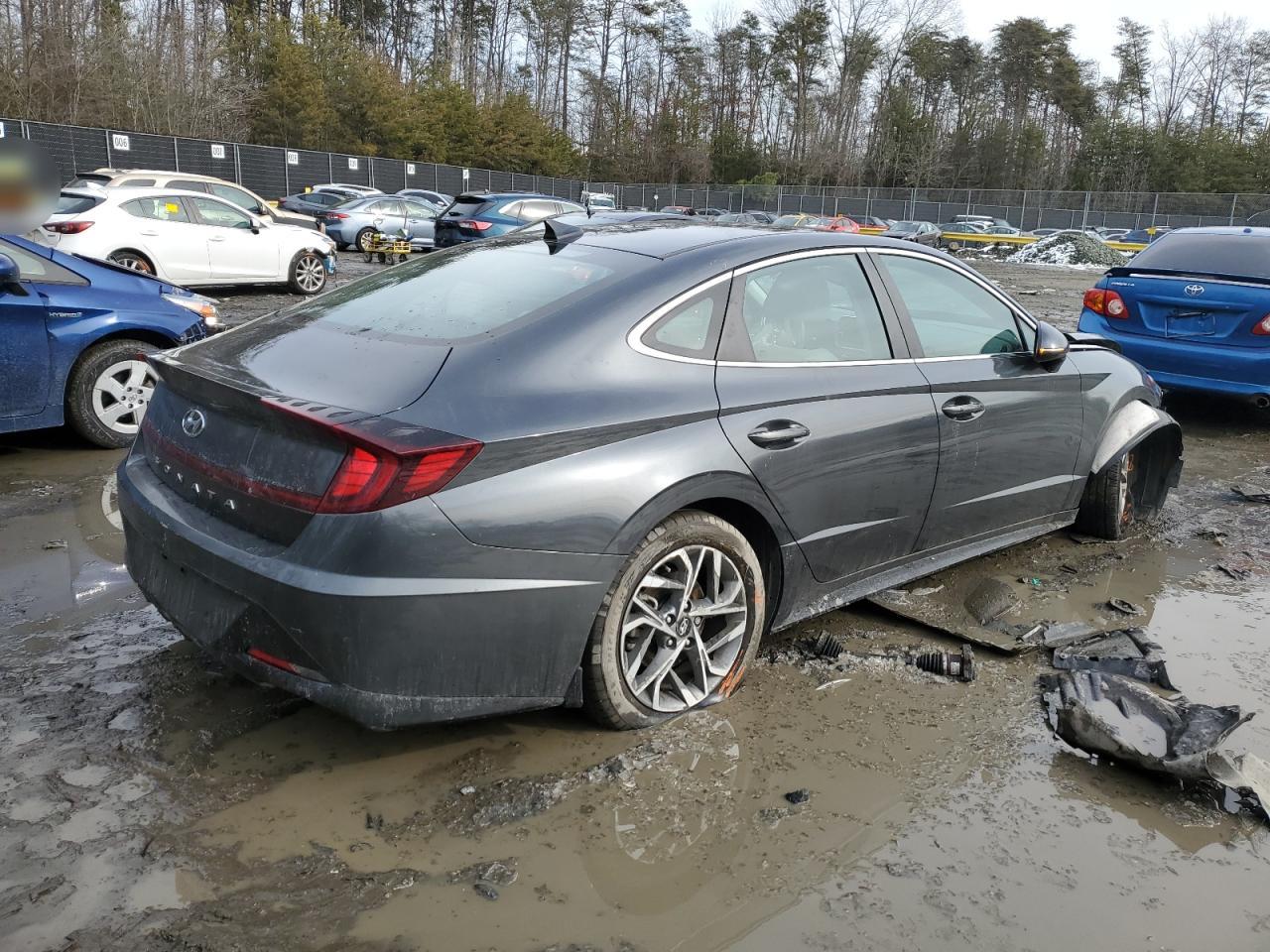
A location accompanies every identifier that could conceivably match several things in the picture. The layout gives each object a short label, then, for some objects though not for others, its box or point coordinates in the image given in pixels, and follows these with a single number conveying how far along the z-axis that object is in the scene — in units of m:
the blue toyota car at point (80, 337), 5.73
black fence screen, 29.44
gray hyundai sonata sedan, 2.59
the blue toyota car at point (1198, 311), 7.39
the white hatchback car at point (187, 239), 12.31
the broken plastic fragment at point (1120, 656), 3.79
